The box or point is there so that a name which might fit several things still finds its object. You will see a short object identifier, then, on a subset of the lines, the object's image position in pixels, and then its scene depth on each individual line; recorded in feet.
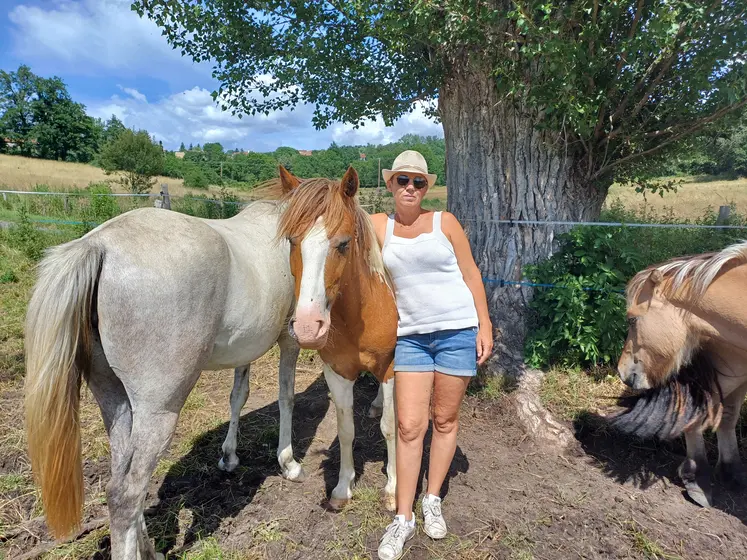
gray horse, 5.97
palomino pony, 8.20
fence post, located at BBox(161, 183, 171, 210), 30.05
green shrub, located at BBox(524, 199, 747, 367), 11.66
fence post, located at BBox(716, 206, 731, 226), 15.79
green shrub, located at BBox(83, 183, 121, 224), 26.96
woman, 7.55
